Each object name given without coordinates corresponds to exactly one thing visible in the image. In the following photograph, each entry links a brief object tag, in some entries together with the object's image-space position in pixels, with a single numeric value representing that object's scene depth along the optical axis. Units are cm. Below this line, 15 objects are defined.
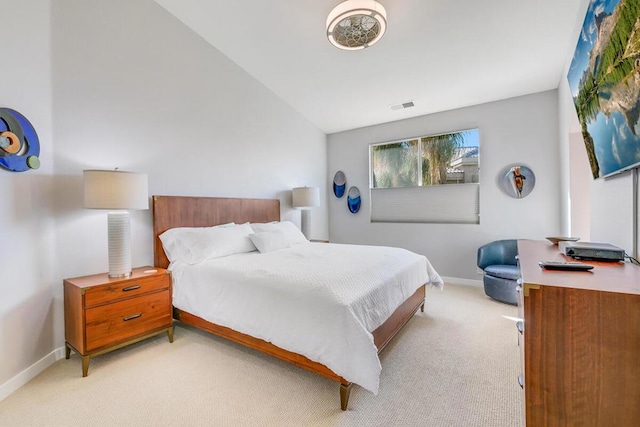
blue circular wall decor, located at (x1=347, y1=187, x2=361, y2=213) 516
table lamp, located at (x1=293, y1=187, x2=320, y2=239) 429
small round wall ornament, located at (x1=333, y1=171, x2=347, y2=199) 534
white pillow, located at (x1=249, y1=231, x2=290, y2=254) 305
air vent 408
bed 162
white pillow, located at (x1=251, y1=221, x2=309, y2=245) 348
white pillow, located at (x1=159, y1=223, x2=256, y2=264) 263
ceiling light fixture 214
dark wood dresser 87
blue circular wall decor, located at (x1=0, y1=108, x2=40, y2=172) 177
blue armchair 321
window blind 416
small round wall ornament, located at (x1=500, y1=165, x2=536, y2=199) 372
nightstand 197
